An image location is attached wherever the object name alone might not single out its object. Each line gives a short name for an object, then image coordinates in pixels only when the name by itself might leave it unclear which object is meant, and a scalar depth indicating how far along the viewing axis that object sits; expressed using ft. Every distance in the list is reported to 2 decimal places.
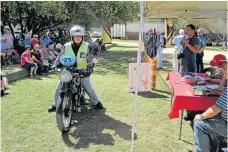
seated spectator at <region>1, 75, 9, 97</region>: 23.44
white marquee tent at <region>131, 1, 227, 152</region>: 17.97
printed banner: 25.07
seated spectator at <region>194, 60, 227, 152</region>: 10.47
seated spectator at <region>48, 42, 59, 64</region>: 40.68
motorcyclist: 17.07
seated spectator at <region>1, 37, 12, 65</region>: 37.17
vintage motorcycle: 15.64
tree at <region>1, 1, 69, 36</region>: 46.32
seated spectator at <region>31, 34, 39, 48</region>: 43.05
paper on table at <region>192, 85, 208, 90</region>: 14.14
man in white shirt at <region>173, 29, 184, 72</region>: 34.36
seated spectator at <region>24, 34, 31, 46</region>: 42.78
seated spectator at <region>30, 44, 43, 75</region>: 34.19
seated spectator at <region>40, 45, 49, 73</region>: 39.28
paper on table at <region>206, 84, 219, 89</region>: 14.32
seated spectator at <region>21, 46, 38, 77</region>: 32.94
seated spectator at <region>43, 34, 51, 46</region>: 52.09
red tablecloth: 12.64
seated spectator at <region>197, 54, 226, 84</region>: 14.85
